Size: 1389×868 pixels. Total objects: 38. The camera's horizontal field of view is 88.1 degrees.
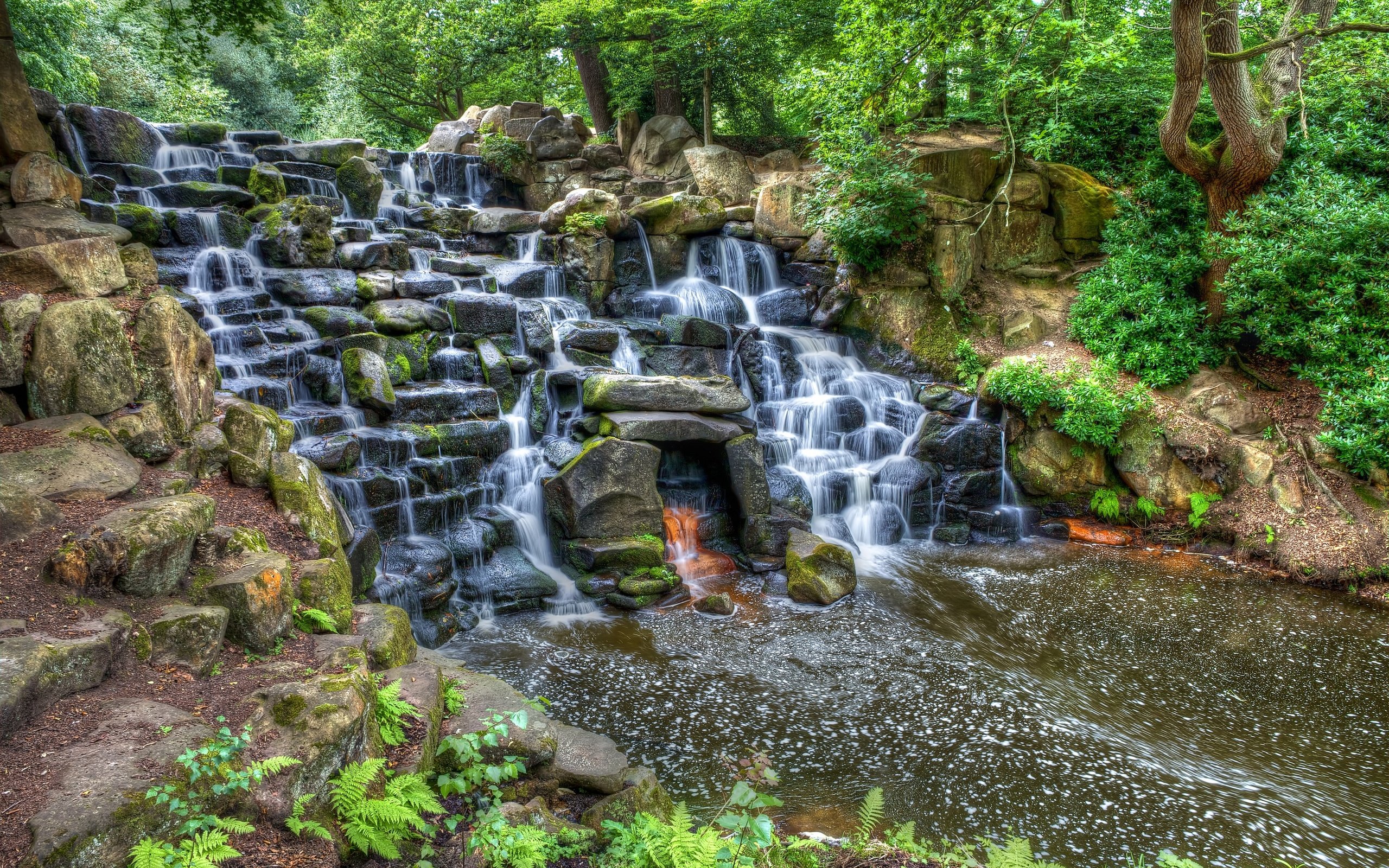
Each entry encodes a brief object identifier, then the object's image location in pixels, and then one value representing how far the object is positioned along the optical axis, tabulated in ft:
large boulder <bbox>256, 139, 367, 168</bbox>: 45.60
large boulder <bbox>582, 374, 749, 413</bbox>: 29.66
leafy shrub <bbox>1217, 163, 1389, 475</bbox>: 28.99
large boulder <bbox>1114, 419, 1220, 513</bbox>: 31.63
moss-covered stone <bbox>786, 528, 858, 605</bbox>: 25.52
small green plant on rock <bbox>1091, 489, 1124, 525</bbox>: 32.17
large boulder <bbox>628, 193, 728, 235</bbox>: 44.11
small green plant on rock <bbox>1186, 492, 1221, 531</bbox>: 30.94
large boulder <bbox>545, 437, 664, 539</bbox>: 26.89
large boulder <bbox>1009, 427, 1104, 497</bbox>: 32.89
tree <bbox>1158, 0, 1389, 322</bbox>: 29.14
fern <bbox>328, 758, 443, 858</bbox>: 9.68
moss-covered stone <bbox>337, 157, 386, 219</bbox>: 44.11
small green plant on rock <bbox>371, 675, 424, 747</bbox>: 12.06
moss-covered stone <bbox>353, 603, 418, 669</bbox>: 14.99
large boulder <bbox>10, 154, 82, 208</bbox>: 23.61
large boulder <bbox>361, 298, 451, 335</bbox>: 31.40
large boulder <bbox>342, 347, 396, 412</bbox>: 27.50
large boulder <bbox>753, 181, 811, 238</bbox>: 45.37
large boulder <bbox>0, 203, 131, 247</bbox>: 20.30
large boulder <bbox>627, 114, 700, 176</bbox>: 56.70
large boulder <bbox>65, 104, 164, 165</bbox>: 39.09
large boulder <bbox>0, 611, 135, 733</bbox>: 9.52
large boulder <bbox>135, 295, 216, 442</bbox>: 17.88
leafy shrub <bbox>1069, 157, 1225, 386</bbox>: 33.99
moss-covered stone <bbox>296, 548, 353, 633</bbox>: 15.55
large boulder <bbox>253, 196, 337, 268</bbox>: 35.22
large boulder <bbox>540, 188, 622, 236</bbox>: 42.22
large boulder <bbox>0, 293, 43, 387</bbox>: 15.75
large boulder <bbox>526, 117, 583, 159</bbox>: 54.19
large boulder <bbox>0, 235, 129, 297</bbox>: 18.21
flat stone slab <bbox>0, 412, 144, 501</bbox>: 14.11
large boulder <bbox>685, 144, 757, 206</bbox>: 52.21
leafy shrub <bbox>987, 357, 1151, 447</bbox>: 31.99
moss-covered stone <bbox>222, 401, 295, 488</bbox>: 18.69
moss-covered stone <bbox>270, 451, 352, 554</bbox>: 18.21
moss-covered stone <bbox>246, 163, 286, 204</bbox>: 40.11
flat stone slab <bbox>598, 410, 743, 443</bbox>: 28.30
